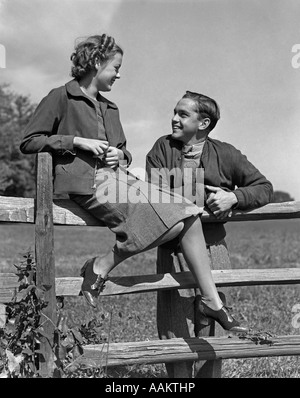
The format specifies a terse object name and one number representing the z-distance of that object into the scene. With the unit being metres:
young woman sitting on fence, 3.57
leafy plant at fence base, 3.51
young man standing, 3.91
